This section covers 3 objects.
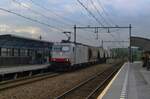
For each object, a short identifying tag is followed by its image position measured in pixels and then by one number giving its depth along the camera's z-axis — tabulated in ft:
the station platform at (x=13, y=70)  50.34
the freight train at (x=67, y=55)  73.99
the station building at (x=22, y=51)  63.01
